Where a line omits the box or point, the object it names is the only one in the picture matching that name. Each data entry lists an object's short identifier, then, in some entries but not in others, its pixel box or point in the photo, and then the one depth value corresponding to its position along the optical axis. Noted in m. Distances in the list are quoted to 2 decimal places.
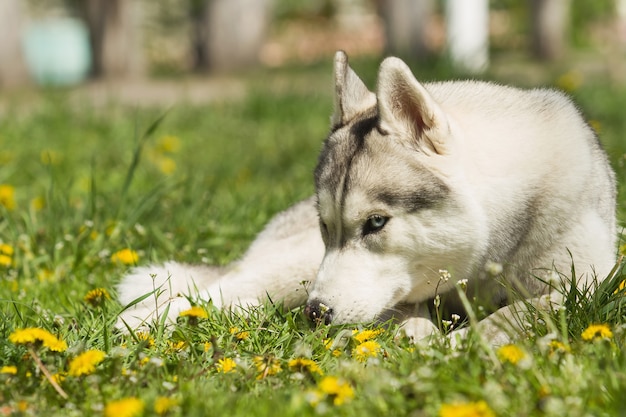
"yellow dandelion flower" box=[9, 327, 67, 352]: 5.38
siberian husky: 6.39
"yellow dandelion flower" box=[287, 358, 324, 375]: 5.39
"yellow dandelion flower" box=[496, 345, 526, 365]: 5.01
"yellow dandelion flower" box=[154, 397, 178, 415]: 4.61
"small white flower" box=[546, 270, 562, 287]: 6.36
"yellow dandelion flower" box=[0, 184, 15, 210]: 10.09
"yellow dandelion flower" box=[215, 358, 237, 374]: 5.54
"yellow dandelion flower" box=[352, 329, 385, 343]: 5.89
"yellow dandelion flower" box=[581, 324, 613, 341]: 5.35
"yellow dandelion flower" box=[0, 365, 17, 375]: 5.21
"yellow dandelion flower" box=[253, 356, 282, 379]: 5.45
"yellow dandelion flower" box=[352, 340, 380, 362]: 5.63
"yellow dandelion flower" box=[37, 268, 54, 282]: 8.48
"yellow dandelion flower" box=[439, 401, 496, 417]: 4.13
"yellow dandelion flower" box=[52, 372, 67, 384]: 5.23
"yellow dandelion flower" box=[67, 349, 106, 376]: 5.15
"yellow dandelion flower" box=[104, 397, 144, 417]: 4.40
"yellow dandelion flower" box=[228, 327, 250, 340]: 6.29
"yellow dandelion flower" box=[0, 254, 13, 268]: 8.33
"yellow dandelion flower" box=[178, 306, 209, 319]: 5.88
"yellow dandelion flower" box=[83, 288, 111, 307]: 6.99
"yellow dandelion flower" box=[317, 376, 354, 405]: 4.70
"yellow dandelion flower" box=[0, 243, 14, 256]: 8.52
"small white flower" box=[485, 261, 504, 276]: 5.30
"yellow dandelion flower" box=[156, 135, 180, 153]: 12.83
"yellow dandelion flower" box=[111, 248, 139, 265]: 8.29
